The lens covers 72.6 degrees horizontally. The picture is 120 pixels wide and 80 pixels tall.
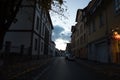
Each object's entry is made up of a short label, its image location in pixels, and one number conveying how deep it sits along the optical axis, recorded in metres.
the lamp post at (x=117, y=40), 7.85
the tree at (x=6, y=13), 5.23
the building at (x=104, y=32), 8.13
